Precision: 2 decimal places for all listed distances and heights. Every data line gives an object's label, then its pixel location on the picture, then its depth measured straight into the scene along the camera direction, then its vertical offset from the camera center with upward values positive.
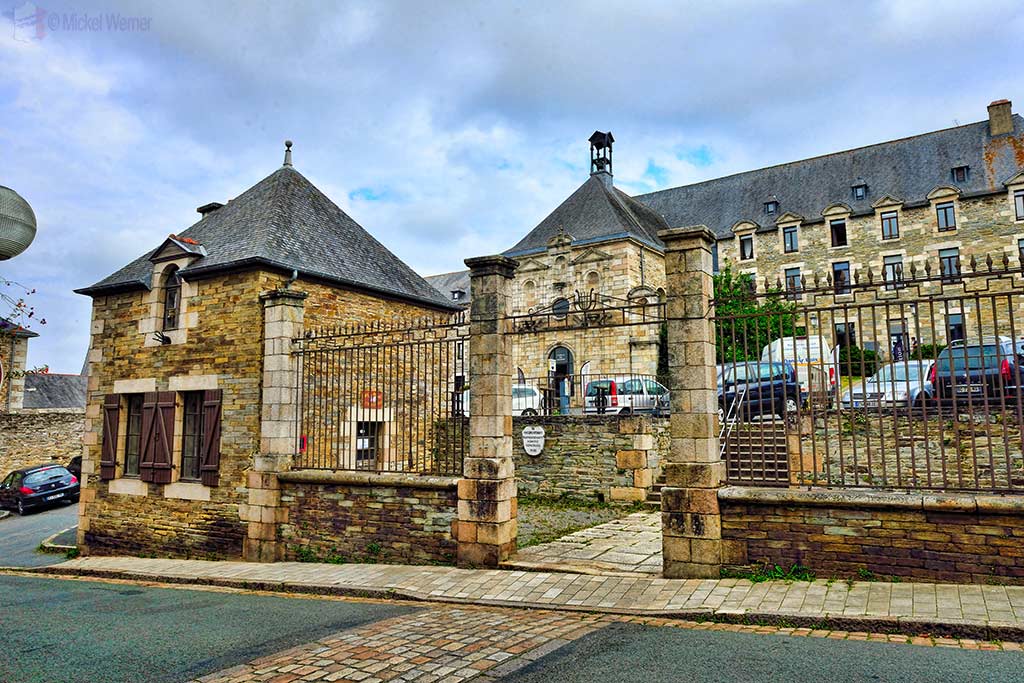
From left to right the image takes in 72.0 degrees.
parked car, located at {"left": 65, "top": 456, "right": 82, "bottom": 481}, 25.05 -1.37
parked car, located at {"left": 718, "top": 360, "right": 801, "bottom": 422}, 13.61 +0.60
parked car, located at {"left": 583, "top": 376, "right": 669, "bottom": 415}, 18.12 +0.75
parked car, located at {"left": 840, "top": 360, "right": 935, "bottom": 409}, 12.77 +0.56
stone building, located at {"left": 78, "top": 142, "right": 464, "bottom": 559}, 10.55 +1.04
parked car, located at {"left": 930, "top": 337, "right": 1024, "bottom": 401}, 10.41 +0.71
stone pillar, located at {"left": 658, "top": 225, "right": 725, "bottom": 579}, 6.83 +0.00
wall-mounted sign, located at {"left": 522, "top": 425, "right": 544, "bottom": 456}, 14.91 -0.34
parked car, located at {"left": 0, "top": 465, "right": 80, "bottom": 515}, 21.48 -1.83
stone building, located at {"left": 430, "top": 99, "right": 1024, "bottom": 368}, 32.66 +9.66
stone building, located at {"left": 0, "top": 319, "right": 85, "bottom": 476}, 25.78 -0.11
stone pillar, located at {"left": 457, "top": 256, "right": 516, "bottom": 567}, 8.05 -0.11
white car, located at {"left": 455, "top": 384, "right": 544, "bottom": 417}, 19.33 +0.70
